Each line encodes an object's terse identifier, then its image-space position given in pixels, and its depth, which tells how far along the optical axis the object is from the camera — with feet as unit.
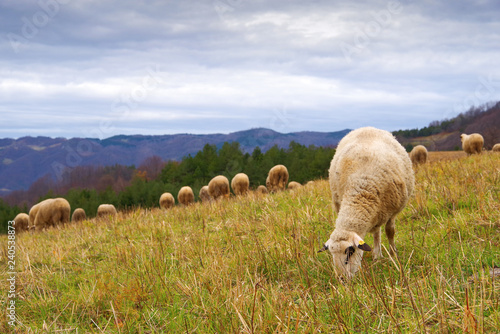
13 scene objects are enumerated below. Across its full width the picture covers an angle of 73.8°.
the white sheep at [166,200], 102.47
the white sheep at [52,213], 67.97
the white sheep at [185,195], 99.60
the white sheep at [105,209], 116.51
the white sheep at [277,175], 72.84
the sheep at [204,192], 109.80
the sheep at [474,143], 71.82
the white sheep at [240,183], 78.23
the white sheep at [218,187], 79.82
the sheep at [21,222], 99.43
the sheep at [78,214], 111.14
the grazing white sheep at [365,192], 13.09
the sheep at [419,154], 72.49
